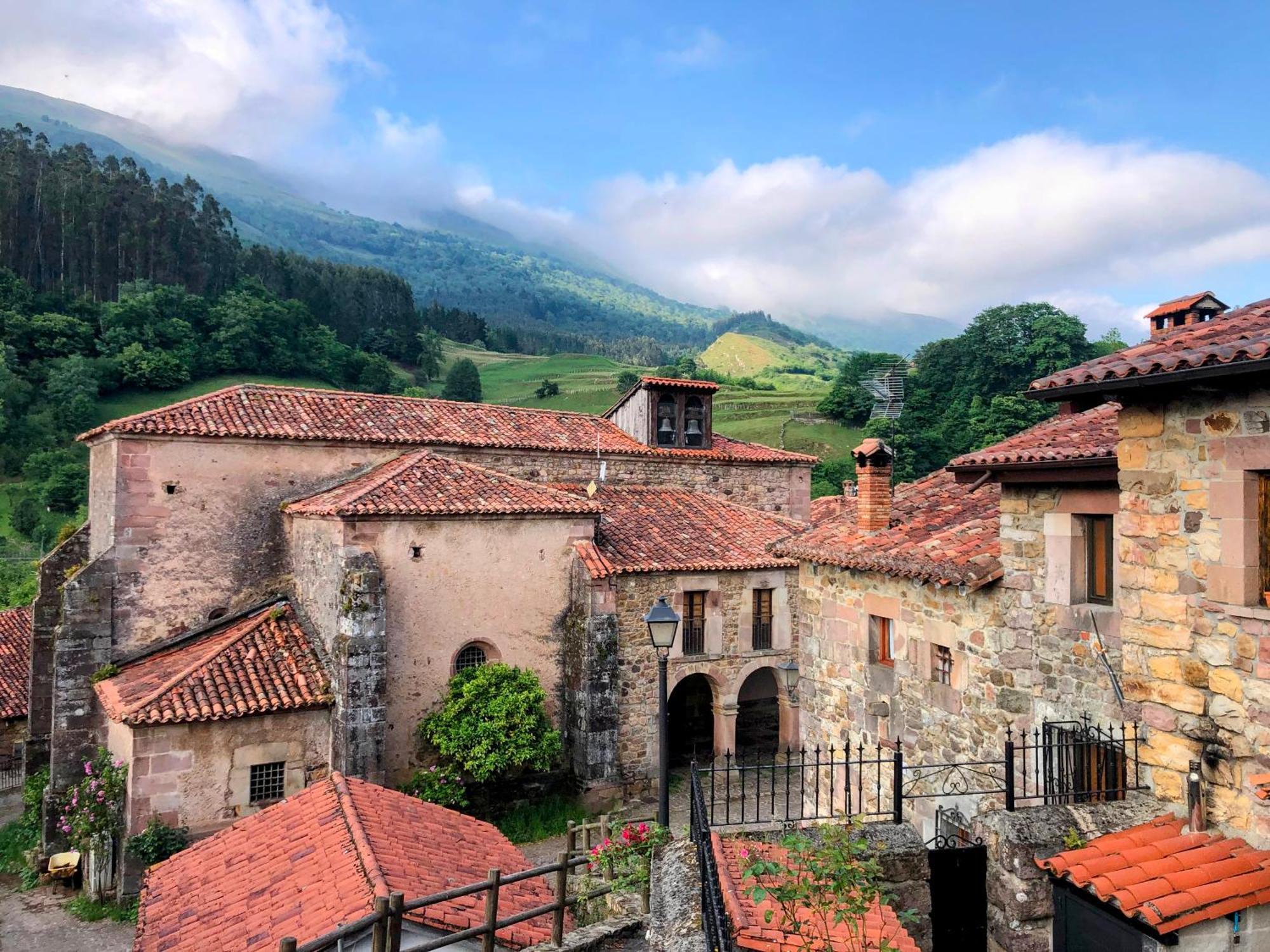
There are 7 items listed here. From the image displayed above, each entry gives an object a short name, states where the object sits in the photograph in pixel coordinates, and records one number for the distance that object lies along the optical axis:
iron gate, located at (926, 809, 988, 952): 6.63
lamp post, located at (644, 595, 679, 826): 8.43
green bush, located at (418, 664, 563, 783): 15.55
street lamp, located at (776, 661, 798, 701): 20.22
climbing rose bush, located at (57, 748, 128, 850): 13.85
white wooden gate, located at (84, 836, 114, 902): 14.01
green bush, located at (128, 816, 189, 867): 13.46
